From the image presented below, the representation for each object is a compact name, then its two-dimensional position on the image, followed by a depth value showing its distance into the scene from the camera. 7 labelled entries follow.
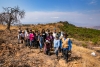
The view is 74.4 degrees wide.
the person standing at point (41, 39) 5.13
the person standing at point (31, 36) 5.35
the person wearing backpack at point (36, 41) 5.46
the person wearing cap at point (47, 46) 4.79
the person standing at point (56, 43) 4.31
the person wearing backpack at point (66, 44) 3.99
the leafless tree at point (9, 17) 10.00
